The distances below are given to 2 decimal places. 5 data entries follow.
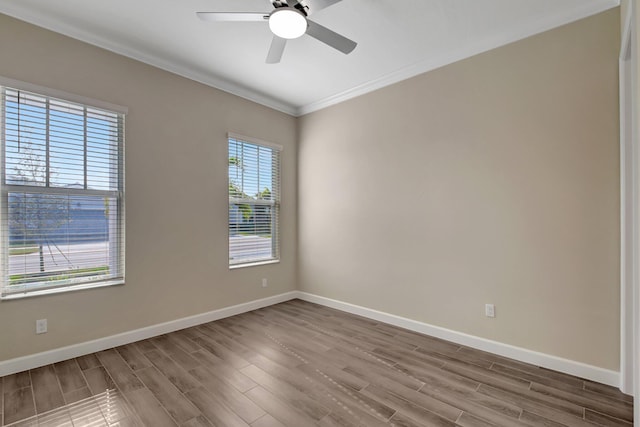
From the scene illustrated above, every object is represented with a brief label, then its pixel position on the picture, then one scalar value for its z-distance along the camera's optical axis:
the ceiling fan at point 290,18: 1.96
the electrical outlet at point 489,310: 2.73
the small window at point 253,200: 3.84
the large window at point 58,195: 2.35
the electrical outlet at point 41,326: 2.42
